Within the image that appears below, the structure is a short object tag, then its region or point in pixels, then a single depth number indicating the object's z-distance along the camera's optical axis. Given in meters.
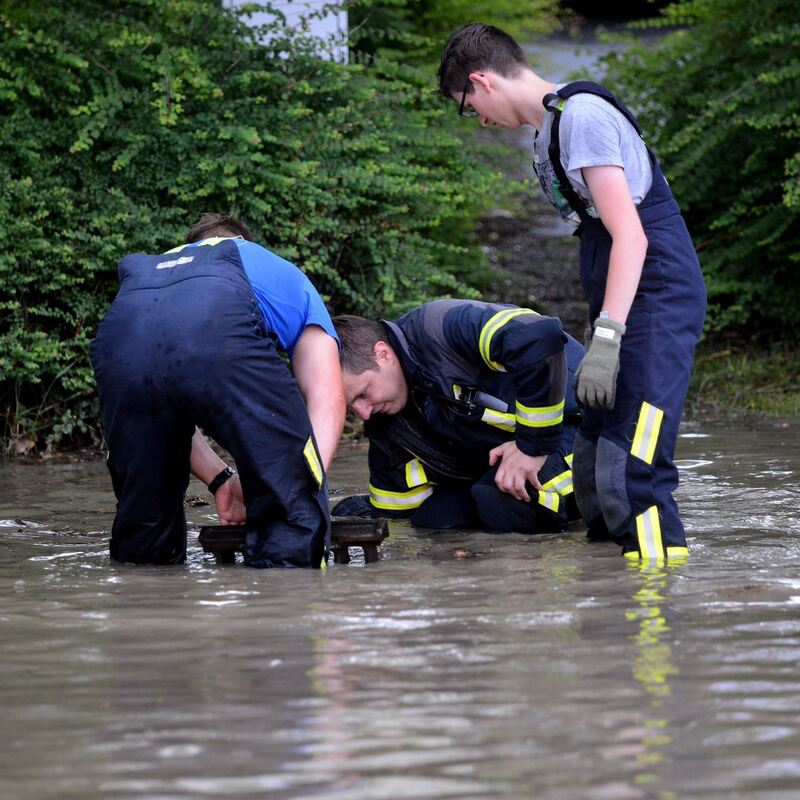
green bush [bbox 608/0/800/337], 18.53
